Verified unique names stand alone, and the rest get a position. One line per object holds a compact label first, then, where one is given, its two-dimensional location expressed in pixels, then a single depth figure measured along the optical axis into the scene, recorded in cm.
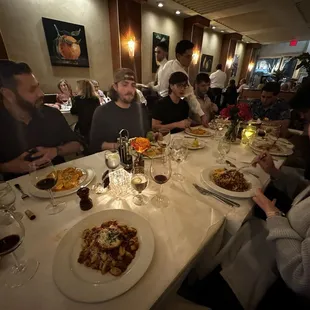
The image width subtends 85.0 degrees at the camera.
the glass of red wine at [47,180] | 78
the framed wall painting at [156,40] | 496
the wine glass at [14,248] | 51
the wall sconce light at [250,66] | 971
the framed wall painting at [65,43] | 326
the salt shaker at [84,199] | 77
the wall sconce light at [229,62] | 763
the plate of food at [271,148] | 143
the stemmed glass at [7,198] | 74
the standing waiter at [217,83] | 555
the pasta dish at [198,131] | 183
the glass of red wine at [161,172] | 86
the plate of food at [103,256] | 48
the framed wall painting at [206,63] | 661
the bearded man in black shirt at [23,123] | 127
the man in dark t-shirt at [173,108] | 203
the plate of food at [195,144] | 144
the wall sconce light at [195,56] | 586
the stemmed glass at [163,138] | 148
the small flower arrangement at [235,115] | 146
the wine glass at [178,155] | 106
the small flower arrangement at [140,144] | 107
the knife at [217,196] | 83
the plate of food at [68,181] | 85
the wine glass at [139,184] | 81
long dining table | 47
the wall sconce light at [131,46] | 410
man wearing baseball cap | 168
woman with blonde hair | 248
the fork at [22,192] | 83
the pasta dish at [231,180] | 93
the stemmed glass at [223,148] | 131
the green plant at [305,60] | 425
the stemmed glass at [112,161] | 105
